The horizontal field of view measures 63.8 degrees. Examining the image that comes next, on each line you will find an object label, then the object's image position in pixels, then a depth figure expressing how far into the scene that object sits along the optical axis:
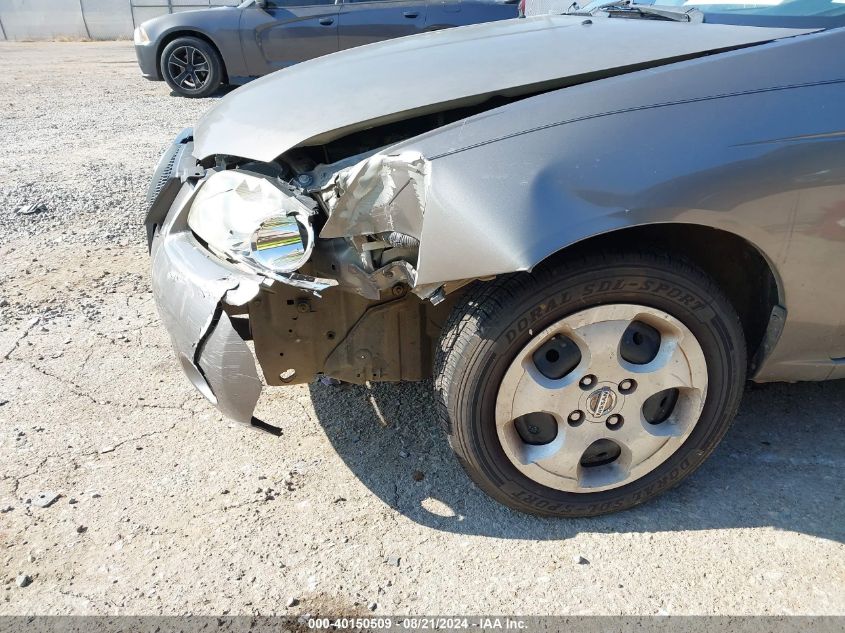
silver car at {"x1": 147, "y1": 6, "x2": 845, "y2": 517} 1.77
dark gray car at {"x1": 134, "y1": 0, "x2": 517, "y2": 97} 8.43
